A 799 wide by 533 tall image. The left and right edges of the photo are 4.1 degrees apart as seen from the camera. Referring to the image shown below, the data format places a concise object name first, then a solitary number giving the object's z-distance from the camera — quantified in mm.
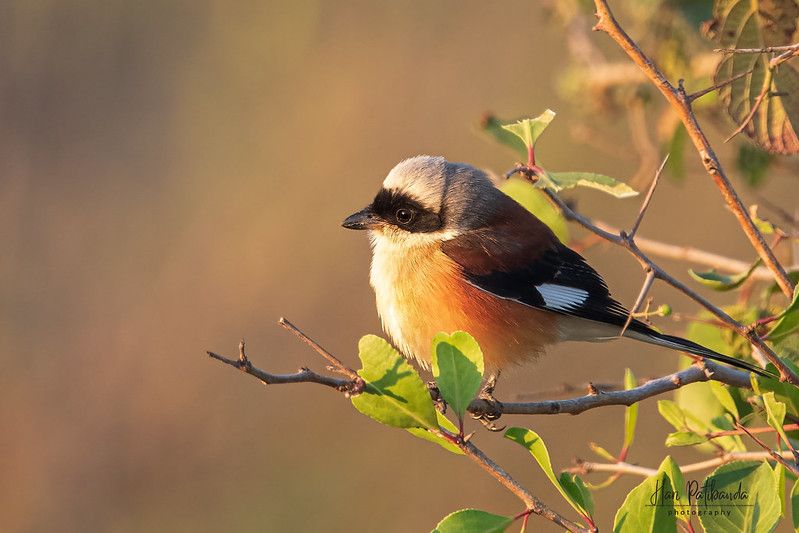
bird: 3794
